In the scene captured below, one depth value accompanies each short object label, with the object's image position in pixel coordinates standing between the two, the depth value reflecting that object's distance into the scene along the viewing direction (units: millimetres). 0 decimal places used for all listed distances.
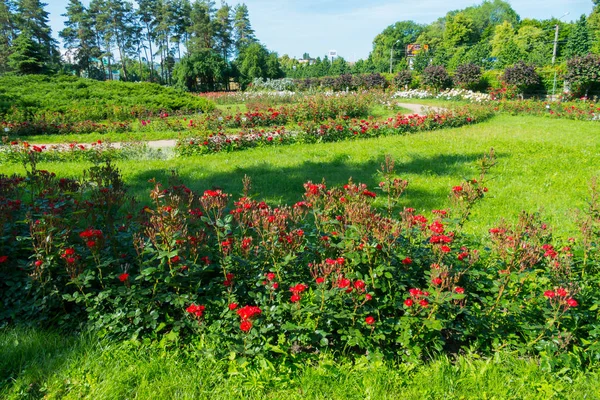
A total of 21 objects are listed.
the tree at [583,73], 18547
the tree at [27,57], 21266
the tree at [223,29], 46156
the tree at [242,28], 50688
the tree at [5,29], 39188
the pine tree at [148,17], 45750
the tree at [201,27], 43375
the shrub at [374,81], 29875
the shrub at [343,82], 31359
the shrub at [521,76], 21828
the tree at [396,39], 77462
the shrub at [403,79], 29469
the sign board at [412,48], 65750
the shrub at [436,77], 26562
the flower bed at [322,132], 8344
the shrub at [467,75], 24828
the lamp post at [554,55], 27958
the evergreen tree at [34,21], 40500
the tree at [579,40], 25125
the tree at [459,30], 60719
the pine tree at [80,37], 45750
